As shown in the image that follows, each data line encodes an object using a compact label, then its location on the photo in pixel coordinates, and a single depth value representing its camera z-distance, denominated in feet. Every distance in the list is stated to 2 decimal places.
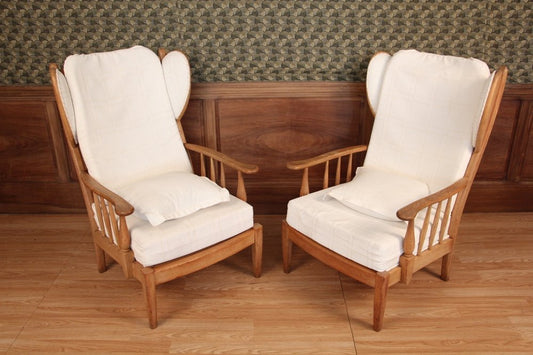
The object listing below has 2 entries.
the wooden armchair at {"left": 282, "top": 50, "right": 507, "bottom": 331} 6.74
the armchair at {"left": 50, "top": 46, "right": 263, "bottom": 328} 6.88
